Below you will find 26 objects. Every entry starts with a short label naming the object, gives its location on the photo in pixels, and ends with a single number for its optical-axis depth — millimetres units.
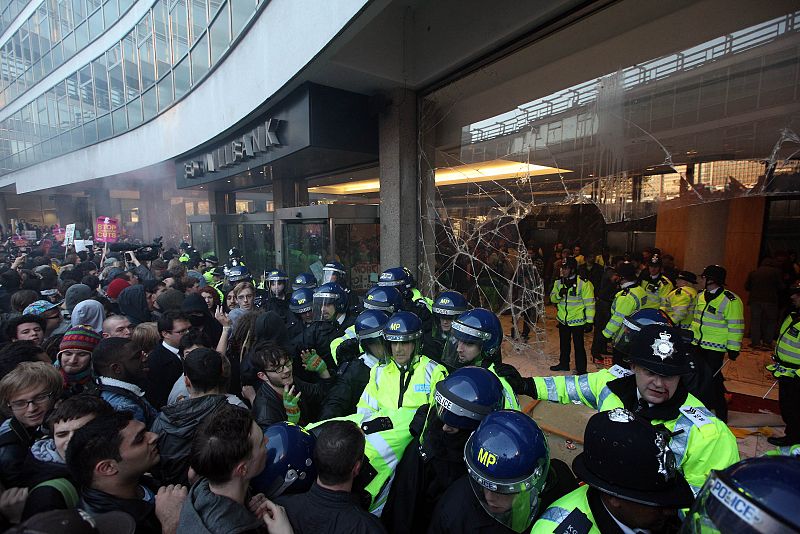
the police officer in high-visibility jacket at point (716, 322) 4449
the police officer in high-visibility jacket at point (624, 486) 1169
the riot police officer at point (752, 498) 753
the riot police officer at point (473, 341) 2764
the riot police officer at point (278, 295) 5191
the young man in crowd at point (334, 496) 1387
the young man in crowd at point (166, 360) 2857
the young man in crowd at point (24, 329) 3346
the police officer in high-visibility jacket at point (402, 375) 2459
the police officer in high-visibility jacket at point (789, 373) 3707
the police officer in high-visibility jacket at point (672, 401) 1696
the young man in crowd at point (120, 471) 1355
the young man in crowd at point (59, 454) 1432
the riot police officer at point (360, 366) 2803
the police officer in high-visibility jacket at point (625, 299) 5312
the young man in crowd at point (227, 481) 1269
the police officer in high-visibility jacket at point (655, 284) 5836
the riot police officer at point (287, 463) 1622
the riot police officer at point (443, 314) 3777
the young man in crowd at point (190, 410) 1809
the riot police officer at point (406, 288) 4898
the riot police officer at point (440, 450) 1745
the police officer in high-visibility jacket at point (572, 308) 5688
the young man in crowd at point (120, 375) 2227
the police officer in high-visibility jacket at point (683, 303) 5395
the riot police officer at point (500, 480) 1365
